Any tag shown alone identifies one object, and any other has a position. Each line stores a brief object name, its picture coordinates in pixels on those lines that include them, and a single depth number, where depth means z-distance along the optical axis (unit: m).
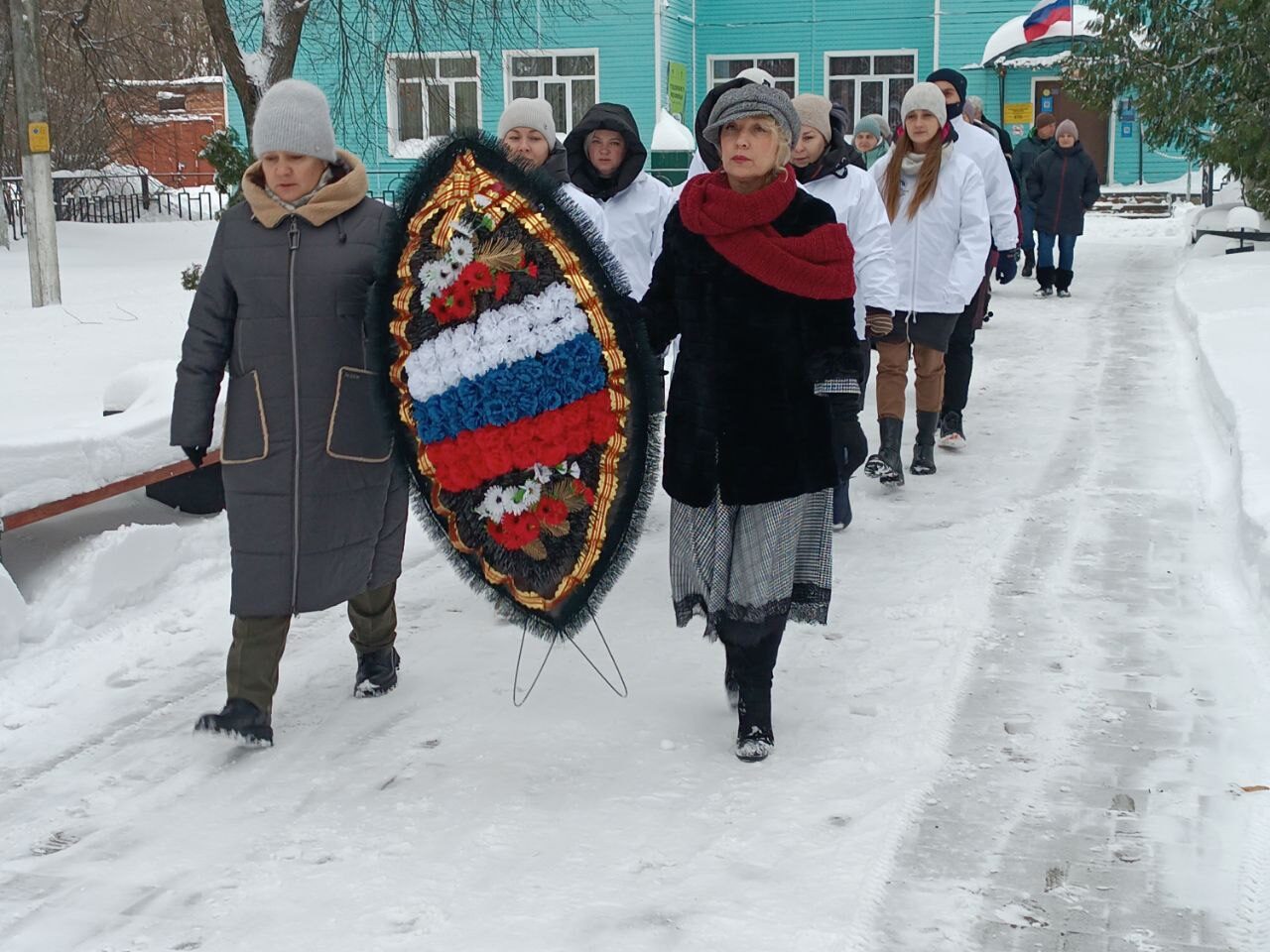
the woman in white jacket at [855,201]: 6.24
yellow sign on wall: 29.06
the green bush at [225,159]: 16.80
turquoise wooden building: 28.22
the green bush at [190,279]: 15.48
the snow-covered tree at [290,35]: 12.82
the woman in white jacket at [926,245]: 7.56
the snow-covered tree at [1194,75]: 16.64
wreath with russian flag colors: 4.31
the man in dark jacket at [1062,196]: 15.39
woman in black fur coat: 4.13
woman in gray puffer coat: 4.32
